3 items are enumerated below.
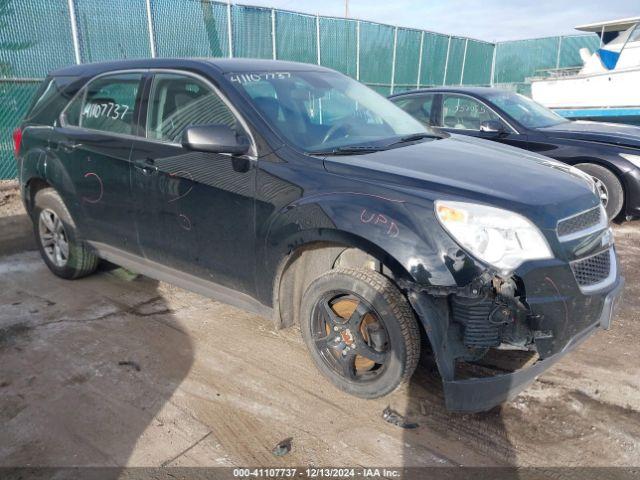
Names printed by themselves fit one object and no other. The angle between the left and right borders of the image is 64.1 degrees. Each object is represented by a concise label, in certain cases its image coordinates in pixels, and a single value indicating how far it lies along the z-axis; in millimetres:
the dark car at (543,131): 6070
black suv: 2467
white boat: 10734
